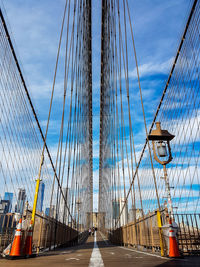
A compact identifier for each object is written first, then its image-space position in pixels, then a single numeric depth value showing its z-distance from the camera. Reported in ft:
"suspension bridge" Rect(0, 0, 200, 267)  9.11
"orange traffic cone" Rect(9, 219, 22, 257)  9.59
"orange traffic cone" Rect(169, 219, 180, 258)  9.39
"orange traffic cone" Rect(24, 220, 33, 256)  10.40
